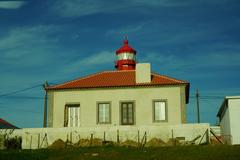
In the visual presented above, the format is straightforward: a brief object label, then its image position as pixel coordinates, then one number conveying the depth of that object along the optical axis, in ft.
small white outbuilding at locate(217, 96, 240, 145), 75.66
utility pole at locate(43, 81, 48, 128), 105.81
